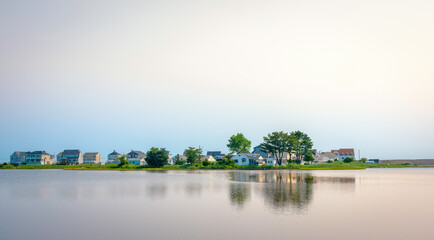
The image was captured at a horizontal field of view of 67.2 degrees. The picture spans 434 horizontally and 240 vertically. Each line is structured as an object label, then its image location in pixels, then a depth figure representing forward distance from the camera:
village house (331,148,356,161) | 161.90
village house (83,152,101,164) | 174.50
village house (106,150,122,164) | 178.00
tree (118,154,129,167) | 109.31
